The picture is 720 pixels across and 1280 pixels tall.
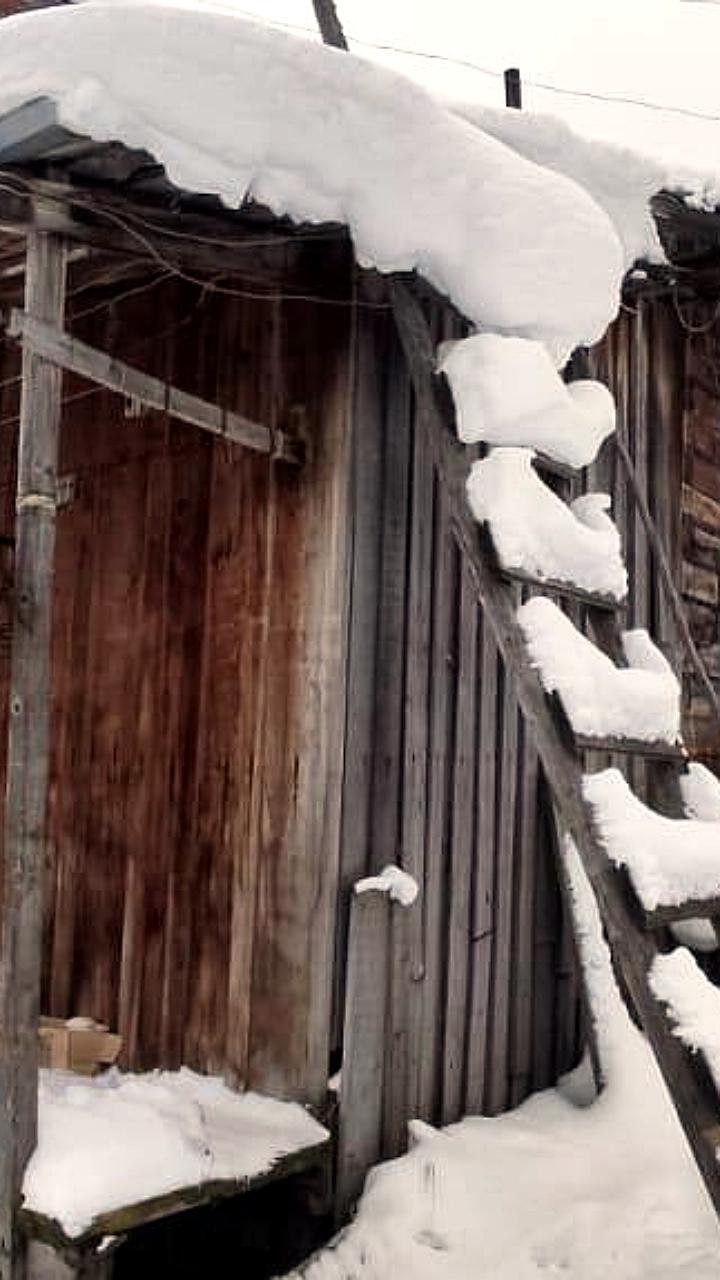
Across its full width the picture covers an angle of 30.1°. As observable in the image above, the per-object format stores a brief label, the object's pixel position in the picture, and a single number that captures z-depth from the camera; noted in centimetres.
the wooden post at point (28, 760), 410
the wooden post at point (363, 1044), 488
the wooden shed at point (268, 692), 478
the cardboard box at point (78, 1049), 550
